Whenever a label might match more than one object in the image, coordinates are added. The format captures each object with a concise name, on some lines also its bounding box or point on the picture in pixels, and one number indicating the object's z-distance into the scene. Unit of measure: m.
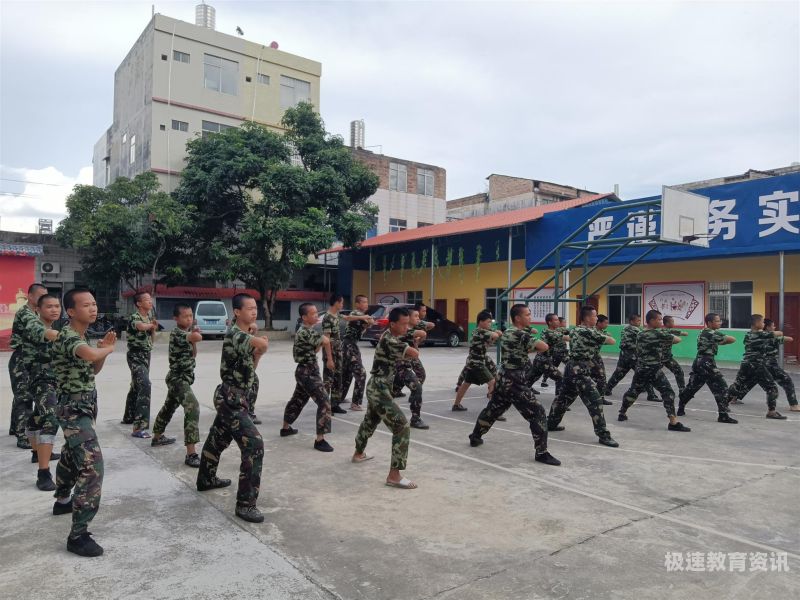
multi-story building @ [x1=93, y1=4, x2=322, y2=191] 27.64
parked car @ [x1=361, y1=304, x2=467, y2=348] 20.38
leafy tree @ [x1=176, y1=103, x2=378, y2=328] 22.70
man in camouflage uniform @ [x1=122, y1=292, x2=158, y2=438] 6.48
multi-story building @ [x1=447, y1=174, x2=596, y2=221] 36.38
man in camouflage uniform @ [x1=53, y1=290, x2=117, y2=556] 3.51
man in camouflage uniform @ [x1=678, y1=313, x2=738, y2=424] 7.93
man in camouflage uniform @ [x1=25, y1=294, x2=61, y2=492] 4.71
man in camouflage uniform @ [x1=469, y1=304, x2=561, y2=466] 5.72
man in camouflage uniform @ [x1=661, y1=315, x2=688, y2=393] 7.84
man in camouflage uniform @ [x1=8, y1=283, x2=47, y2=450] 5.21
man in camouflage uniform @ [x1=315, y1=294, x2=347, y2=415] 7.90
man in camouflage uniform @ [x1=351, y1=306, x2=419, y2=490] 4.90
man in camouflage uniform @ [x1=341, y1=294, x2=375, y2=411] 8.53
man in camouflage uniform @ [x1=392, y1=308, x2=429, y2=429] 7.48
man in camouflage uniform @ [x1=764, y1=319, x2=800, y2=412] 8.38
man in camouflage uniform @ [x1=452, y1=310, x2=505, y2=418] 8.03
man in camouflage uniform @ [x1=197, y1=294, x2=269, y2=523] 4.09
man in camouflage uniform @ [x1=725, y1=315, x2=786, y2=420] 8.33
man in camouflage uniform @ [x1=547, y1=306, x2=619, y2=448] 6.50
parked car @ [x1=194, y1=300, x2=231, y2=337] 22.81
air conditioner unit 25.22
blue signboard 13.93
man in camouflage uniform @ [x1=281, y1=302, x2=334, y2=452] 6.19
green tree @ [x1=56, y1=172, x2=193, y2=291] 21.48
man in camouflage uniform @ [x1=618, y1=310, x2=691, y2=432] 7.66
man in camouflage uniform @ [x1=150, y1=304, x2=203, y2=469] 5.36
